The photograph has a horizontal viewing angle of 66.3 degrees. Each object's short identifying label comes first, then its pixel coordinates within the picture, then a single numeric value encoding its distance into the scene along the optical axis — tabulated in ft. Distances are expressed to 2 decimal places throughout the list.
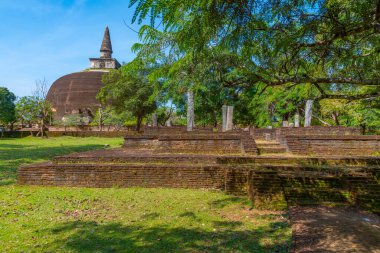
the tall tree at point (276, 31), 8.71
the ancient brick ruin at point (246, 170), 16.16
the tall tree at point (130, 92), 99.86
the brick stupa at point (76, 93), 159.33
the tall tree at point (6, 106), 112.88
